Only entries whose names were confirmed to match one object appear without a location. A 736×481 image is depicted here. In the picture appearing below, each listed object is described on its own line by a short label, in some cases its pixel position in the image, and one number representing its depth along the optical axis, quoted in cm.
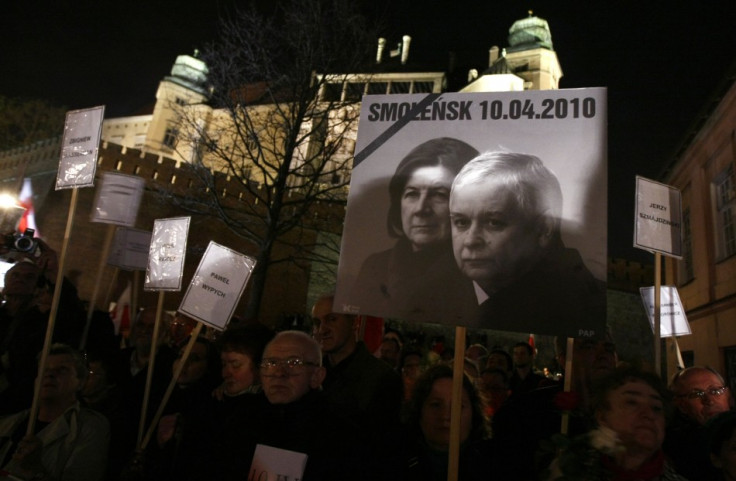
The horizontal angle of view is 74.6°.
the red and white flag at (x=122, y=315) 1061
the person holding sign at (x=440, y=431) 250
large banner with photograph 228
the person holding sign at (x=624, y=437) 179
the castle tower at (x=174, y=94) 4325
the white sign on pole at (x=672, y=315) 476
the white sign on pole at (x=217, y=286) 378
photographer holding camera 365
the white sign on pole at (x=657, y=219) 373
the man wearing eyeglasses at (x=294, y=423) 229
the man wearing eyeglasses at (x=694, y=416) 281
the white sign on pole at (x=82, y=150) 370
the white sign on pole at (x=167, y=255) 421
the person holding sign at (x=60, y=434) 263
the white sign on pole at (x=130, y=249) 595
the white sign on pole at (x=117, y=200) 480
